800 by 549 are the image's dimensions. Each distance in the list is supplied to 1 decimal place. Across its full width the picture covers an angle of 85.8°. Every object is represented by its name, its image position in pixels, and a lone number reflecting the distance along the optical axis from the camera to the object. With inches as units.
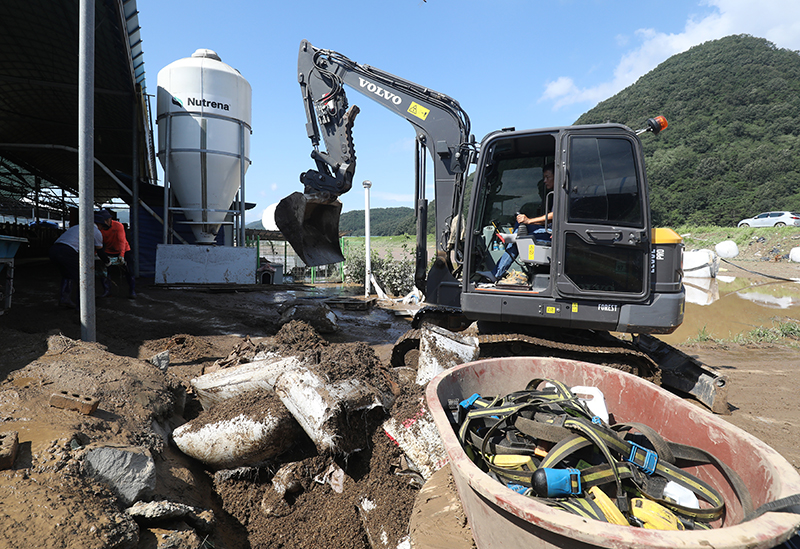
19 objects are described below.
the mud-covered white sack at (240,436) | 116.6
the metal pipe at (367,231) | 461.1
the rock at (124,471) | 85.0
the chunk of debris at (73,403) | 102.1
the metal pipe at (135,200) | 385.1
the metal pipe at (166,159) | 380.8
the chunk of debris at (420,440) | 113.8
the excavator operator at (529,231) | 170.8
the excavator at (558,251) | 154.6
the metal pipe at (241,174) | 399.5
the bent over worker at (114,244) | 281.5
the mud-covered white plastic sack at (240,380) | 128.6
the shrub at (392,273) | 542.6
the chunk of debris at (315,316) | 269.3
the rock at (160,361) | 157.4
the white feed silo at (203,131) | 380.8
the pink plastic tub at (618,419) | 50.9
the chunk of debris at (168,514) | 82.2
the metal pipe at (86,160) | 159.5
